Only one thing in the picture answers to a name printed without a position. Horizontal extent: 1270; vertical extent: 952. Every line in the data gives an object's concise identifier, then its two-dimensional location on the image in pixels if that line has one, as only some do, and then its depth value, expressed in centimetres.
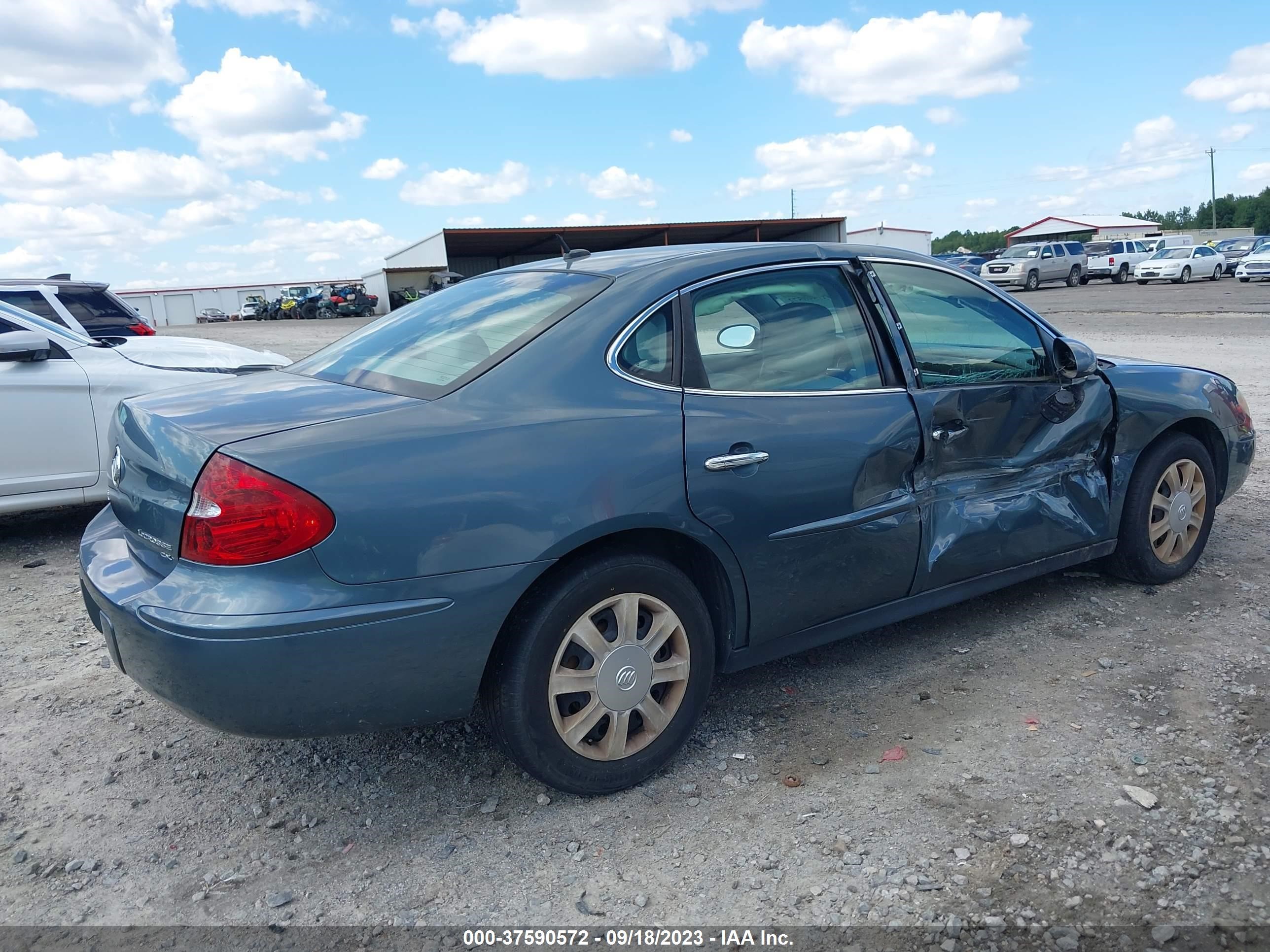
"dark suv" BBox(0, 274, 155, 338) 991
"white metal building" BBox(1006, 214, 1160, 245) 8106
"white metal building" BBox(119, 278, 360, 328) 7244
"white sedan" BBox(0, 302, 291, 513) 572
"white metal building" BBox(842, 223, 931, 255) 5449
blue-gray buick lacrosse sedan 255
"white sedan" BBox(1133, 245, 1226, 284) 3616
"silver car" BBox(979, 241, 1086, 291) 3662
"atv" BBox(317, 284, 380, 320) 4806
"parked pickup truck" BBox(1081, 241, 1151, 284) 3991
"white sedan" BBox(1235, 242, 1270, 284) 3256
